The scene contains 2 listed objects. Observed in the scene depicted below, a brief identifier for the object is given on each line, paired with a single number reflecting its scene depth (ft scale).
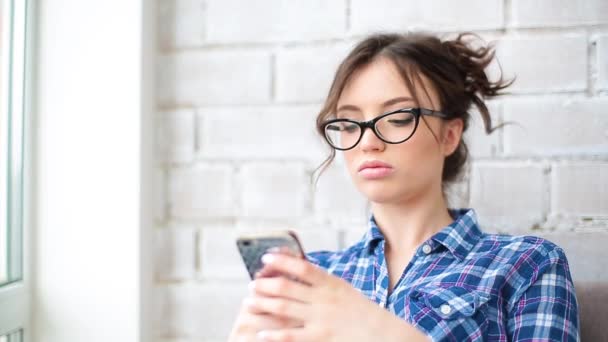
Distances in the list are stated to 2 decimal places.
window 3.35
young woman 2.38
